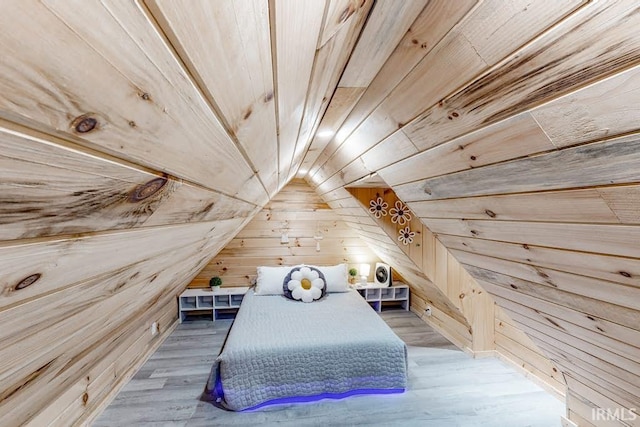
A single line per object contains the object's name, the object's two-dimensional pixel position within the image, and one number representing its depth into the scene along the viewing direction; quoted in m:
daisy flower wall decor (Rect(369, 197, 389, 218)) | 3.03
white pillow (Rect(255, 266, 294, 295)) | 3.86
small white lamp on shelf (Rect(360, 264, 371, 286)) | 4.44
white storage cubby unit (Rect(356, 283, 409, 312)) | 4.33
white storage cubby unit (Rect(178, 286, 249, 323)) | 4.01
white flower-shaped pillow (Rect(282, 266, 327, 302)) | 3.60
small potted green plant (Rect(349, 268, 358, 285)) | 4.44
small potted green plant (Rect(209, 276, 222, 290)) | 4.07
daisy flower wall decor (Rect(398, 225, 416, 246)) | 3.13
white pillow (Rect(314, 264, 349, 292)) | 3.91
